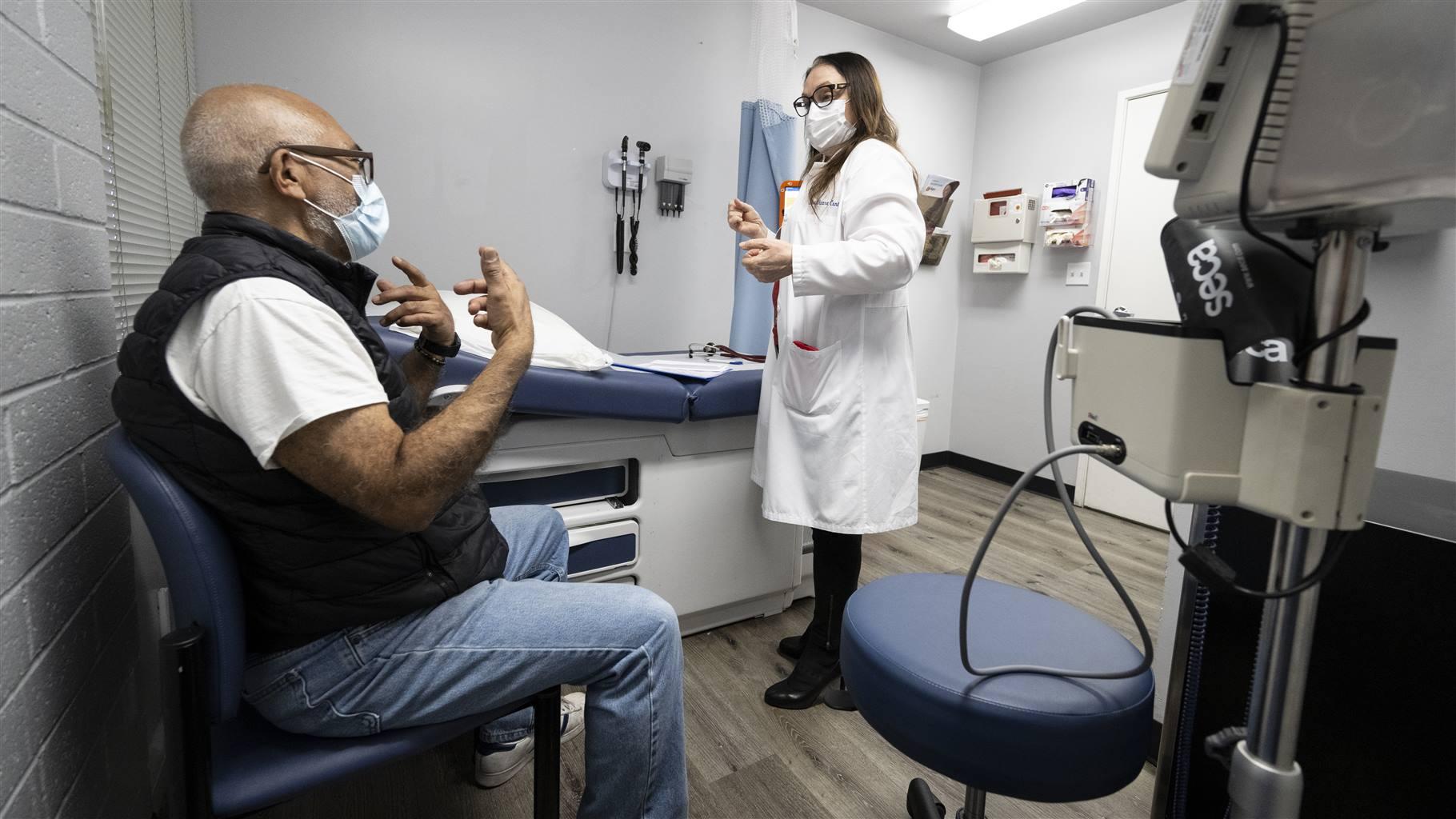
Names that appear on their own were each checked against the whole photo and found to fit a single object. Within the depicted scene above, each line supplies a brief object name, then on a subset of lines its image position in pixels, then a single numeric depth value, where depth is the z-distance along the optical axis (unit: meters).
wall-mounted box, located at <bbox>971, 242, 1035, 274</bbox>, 3.49
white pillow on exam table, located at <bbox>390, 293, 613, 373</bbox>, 1.48
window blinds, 1.11
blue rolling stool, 0.77
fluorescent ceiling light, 2.99
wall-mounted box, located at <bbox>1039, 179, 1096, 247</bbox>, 3.21
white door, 2.99
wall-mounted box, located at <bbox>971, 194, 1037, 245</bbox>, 3.44
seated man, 0.74
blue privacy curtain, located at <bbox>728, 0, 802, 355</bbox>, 2.46
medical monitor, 0.44
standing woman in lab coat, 1.46
